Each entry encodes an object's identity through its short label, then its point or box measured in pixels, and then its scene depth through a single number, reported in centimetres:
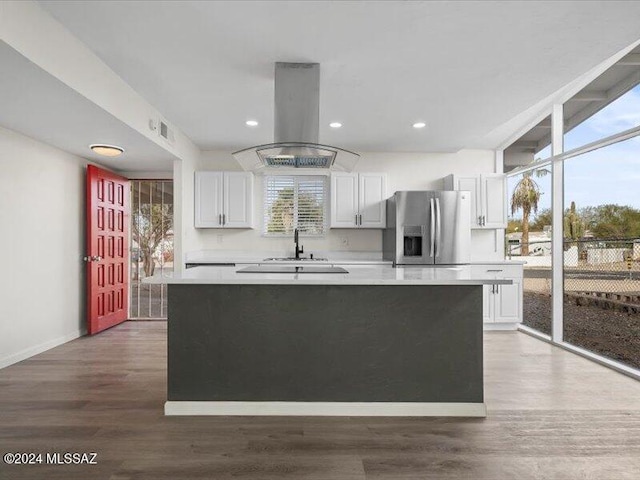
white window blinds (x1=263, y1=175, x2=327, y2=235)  550
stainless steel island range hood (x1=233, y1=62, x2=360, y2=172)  289
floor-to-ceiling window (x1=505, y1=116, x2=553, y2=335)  469
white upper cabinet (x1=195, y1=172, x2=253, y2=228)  516
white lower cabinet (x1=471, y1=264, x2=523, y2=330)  496
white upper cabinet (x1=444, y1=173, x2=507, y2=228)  521
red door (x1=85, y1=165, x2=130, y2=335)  459
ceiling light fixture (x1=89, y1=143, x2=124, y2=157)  401
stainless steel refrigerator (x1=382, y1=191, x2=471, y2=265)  478
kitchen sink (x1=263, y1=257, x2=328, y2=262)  486
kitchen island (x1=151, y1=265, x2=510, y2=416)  256
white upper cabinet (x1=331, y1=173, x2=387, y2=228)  523
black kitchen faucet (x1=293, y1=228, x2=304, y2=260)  498
